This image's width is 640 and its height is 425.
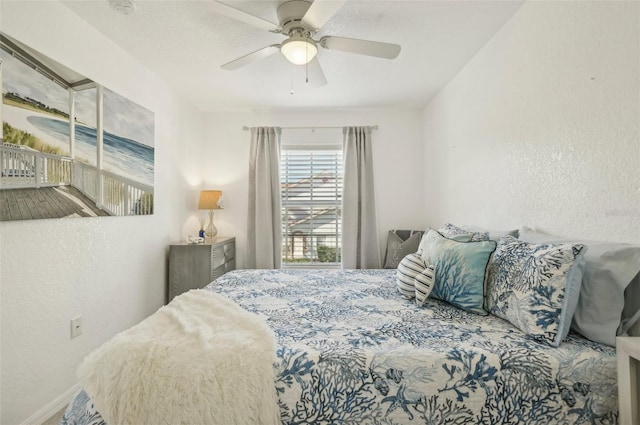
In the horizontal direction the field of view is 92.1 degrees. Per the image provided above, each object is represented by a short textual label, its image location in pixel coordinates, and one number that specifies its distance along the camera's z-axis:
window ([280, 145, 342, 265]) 4.02
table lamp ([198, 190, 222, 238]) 3.59
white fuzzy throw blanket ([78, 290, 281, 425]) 1.01
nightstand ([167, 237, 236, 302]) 3.09
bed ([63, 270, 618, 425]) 1.07
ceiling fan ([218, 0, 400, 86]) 1.70
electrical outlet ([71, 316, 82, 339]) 1.97
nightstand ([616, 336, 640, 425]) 0.99
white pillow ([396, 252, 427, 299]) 1.79
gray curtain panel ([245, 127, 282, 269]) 3.77
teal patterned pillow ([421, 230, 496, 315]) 1.54
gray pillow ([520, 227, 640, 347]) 1.17
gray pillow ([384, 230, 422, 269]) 3.53
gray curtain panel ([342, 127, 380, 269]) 3.78
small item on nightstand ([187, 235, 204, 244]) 3.23
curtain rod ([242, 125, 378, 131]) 3.91
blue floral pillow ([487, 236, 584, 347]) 1.19
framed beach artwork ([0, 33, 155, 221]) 1.59
